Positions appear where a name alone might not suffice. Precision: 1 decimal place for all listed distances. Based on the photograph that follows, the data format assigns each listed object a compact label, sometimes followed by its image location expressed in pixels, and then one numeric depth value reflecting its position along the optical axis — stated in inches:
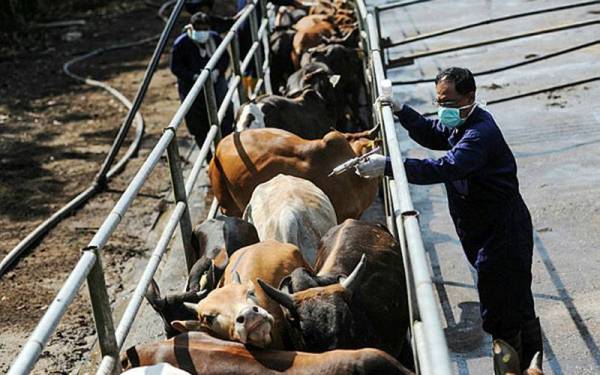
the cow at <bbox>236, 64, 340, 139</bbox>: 329.4
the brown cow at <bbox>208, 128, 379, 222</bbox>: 285.0
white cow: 240.2
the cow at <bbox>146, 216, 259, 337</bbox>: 196.7
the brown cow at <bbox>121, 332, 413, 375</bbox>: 160.7
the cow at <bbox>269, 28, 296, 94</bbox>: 467.5
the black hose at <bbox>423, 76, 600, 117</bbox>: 367.9
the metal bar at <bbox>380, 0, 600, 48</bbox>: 387.5
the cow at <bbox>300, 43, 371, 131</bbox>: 406.9
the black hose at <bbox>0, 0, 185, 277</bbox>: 371.6
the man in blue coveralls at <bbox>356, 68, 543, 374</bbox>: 207.3
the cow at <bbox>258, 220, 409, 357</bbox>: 178.1
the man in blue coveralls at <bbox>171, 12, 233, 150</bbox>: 388.8
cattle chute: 136.6
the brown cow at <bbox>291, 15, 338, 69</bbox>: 462.6
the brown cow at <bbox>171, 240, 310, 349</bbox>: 166.4
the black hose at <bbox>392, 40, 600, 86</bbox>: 368.7
